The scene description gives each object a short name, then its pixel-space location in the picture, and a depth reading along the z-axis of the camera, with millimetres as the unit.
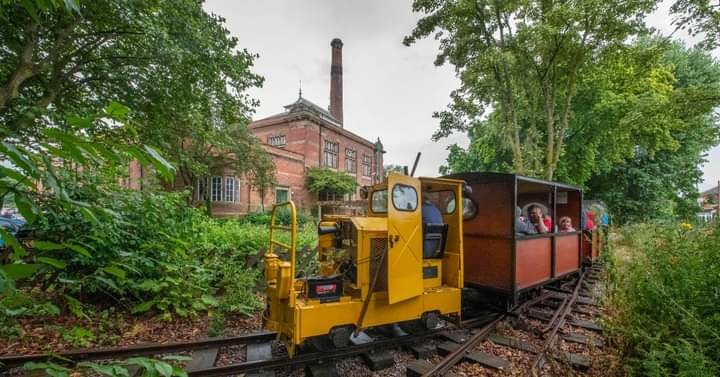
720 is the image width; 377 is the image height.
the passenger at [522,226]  5472
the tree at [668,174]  19808
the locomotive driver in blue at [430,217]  4727
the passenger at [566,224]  7473
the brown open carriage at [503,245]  5215
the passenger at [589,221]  9781
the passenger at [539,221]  6391
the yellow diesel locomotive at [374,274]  3730
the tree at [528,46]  9859
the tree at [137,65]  6887
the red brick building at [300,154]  20267
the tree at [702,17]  8789
